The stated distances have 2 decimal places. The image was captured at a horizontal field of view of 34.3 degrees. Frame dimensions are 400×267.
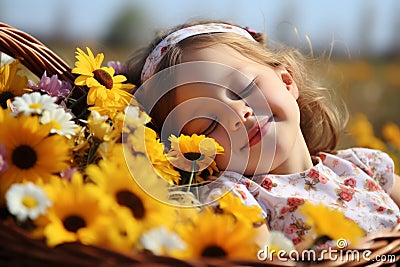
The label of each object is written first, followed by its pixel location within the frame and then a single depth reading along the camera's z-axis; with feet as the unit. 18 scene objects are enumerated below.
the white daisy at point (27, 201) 2.67
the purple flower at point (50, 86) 4.28
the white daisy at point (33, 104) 3.29
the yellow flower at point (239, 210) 3.10
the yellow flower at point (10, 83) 4.16
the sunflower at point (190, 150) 3.73
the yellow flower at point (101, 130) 3.38
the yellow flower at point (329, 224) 2.70
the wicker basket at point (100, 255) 2.47
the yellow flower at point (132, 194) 2.81
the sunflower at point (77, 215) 2.63
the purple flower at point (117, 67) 4.94
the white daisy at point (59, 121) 3.28
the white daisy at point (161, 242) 2.57
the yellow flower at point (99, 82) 4.11
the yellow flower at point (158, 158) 3.49
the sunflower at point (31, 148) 3.07
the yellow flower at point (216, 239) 2.64
